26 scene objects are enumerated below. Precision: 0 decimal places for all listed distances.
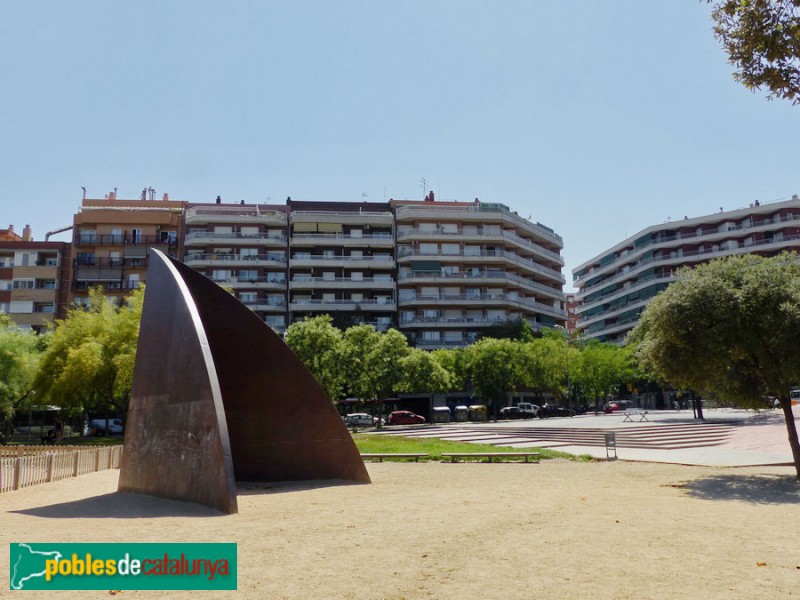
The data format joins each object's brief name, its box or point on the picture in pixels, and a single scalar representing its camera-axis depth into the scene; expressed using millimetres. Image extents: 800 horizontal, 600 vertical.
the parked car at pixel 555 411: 55438
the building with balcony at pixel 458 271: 67562
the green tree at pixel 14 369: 32688
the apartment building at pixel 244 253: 66062
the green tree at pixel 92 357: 29406
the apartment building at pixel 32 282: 63000
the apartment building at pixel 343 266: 66875
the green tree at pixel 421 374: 45812
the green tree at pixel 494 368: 51381
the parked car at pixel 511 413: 52812
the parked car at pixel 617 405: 59844
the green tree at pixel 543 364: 53625
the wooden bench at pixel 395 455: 20919
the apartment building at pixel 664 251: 71375
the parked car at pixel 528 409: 53472
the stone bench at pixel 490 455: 19969
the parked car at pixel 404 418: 47844
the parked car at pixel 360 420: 47547
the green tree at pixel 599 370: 61656
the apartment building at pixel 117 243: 65062
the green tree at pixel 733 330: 13656
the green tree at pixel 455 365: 53719
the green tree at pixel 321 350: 42562
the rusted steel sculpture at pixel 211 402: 11102
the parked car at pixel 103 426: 49625
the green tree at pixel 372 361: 44219
